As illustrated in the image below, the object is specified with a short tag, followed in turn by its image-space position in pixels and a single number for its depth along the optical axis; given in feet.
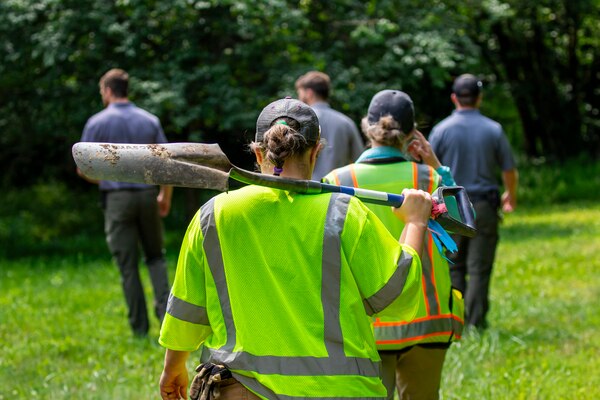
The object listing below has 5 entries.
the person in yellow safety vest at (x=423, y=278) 29.40
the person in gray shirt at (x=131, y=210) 54.54
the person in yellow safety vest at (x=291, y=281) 20.58
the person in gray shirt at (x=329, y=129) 52.26
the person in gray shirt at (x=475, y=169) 52.95
